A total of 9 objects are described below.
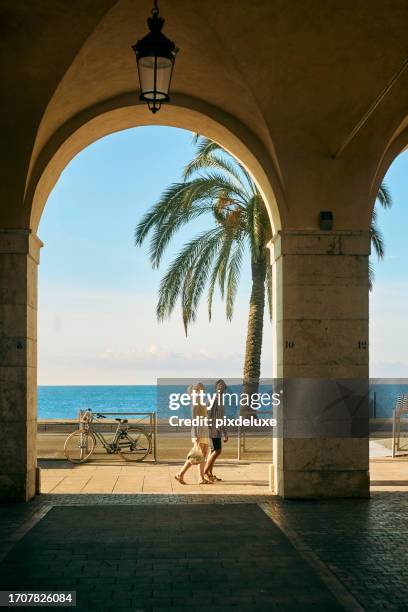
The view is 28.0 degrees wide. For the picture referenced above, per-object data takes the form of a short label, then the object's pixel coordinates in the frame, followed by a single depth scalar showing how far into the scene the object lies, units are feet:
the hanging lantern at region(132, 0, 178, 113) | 24.93
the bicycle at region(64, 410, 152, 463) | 51.42
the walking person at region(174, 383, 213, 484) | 41.55
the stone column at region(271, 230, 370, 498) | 35.17
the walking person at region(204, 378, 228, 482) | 42.09
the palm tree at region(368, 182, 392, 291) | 71.84
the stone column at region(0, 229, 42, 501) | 34.30
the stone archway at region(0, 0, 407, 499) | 32.19
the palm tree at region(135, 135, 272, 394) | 66.59
